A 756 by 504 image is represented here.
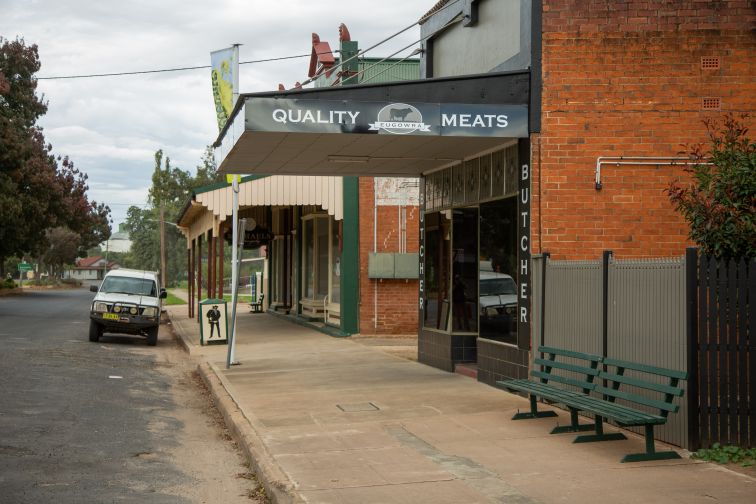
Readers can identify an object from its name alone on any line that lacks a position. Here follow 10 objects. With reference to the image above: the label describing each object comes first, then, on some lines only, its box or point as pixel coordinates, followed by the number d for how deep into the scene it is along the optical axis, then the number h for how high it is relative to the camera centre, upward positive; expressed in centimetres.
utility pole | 6366 +42
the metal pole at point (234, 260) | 1514 -5
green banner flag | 1686 +341
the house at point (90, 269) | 17862 -254
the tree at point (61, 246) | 9094 +105
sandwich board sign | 1959 -141
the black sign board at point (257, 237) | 3109 +71
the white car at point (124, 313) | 2030 -127
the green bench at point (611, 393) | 740 -128
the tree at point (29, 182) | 4456 +412
